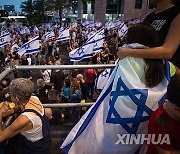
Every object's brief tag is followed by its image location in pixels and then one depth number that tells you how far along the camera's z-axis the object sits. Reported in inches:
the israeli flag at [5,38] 639.1
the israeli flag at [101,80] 270.5
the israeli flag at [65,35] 731.1
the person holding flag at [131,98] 66.8
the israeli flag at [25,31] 1136.4
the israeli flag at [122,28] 691.6
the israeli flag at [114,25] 1003.9
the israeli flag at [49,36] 831.1
